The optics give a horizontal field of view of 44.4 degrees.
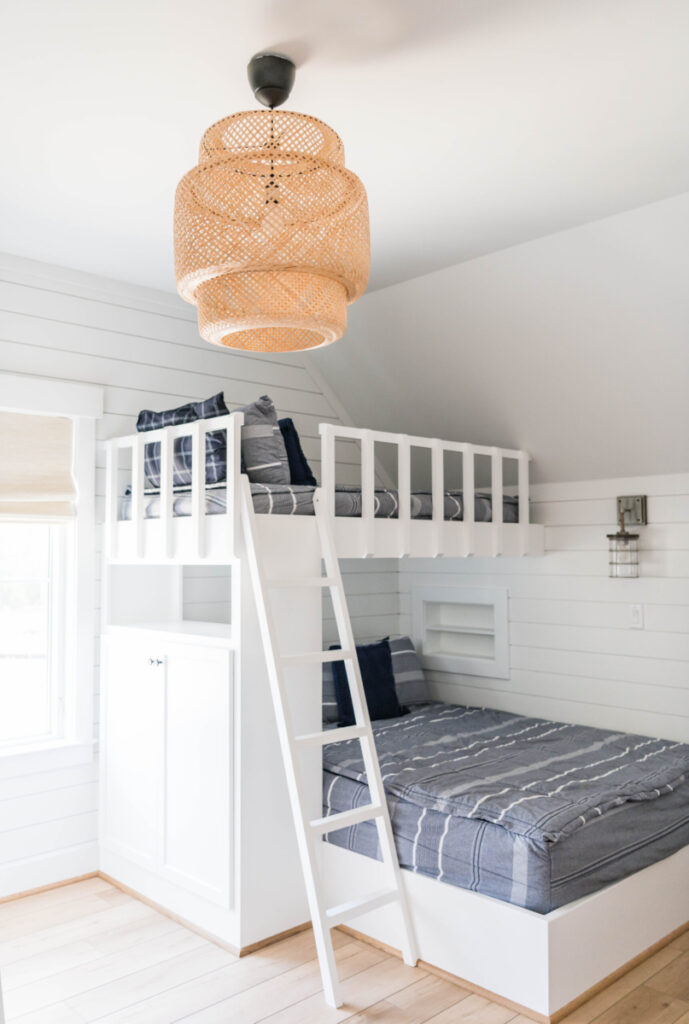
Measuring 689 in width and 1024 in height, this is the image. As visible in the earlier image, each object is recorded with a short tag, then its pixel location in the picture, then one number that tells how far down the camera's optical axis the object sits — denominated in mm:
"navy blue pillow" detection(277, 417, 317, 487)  3219
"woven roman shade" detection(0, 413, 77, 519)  3359
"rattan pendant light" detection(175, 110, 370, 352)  1868
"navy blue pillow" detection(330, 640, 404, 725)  3947
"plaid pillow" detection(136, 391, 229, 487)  2898
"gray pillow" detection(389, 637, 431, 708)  4199
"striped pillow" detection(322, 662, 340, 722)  3787
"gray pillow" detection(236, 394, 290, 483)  2910
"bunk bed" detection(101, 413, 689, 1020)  2461
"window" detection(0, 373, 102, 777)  3406
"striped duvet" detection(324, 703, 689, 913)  2473
